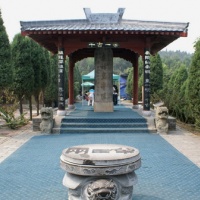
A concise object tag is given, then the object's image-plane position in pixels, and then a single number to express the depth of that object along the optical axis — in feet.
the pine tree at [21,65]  37.42
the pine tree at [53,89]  59.15
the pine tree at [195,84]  28.19
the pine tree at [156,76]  58.72
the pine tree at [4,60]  29.97
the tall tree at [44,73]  44.63
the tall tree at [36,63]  40.42
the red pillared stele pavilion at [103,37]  29.91
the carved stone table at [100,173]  10.52
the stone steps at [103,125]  29.07
